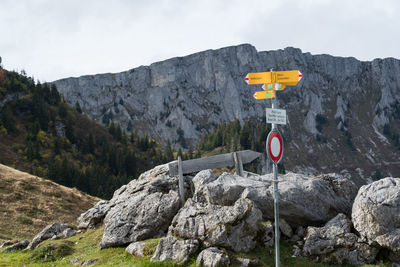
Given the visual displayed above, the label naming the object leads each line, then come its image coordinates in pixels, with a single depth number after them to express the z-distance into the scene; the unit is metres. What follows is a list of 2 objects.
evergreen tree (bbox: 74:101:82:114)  142.96
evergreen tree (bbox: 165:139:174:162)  134.43
